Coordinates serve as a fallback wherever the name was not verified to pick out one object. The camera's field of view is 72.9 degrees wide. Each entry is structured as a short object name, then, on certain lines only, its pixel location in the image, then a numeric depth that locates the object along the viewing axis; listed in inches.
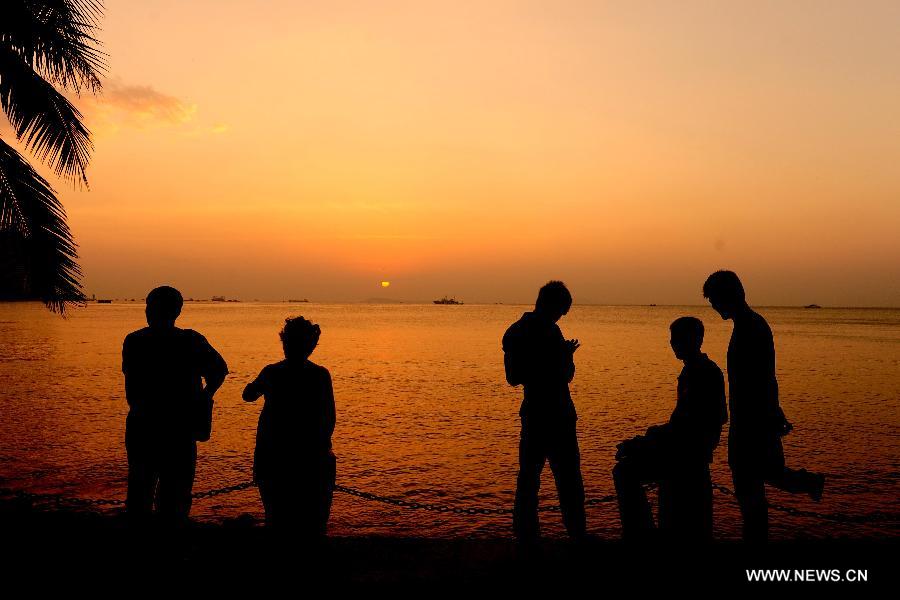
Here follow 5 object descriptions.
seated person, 167.8
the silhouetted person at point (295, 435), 153.2
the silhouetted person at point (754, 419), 173.8
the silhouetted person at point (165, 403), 179.8
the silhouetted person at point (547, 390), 194.9
